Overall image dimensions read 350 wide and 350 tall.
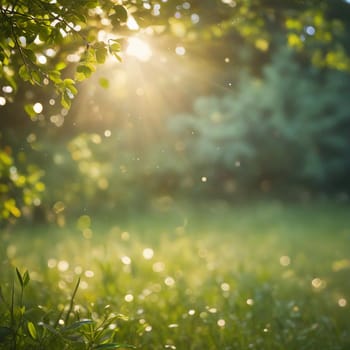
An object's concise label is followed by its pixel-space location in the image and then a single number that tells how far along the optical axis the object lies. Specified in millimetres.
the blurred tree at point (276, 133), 12297
